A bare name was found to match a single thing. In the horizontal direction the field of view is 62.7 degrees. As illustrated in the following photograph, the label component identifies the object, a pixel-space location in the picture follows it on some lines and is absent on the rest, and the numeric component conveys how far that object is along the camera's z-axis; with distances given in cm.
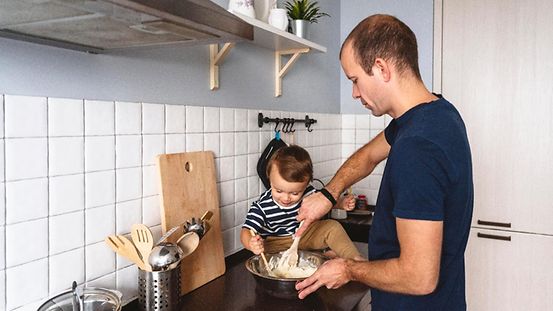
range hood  79
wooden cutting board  140
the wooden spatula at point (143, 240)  123
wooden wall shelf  159
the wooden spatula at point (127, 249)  121
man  95
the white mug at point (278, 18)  176
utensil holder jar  121
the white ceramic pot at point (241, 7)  158
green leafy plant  203
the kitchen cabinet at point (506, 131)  241
